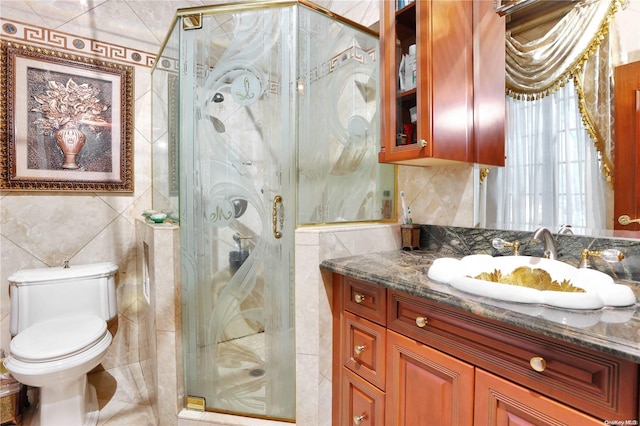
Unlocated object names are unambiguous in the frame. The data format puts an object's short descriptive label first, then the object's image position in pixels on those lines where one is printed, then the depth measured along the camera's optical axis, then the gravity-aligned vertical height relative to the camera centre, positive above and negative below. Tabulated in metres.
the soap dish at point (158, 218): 1.66 -0.04
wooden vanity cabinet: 0.63 -0.43
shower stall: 1.38 +0.17
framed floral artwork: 1.77 +0.55
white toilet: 1.38 -0.62
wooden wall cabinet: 1.24 +0.53
